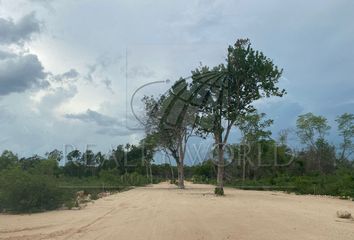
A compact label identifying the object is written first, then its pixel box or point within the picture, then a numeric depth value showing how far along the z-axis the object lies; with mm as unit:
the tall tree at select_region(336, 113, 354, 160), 65856
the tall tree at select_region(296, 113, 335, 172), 66625
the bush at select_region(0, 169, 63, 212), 20594
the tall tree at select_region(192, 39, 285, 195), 34406
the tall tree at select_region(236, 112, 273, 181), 65812
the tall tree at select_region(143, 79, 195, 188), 42750
